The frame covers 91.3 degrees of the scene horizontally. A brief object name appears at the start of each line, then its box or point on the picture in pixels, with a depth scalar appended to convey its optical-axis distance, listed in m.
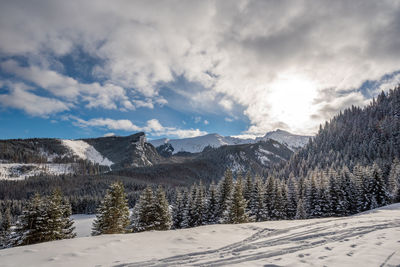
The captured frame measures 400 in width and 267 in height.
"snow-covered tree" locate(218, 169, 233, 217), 35.94
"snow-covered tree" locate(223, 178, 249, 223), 29.09
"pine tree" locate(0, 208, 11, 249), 39.48
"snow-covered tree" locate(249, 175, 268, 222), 36.95
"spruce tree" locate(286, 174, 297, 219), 43.62
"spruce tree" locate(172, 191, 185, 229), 38.44
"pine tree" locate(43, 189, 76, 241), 22.88
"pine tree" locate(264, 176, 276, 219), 40.10
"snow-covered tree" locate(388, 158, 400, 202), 40.25
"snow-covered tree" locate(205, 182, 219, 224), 36.09
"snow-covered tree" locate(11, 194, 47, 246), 22.34
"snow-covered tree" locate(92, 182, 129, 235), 25.26
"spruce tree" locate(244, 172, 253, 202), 38.85
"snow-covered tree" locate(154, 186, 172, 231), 30.69
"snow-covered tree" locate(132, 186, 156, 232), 29.95
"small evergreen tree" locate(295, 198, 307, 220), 38.53
